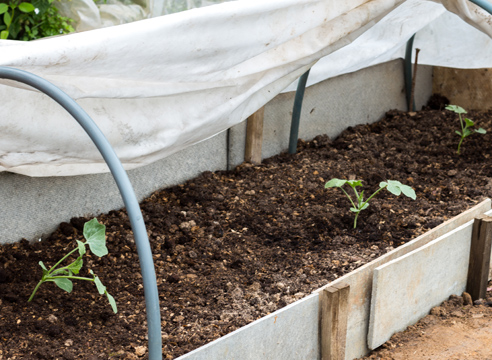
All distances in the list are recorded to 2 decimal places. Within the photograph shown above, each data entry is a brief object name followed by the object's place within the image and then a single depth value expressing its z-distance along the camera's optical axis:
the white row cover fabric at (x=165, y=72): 1.69
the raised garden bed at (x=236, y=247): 2.06
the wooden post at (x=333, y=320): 2.15
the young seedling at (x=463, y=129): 3.79
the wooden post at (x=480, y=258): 2.76
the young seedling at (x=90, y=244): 1.93
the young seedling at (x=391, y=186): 2.64
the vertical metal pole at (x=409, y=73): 4.39
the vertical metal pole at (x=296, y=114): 3.46
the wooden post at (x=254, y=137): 3.49
